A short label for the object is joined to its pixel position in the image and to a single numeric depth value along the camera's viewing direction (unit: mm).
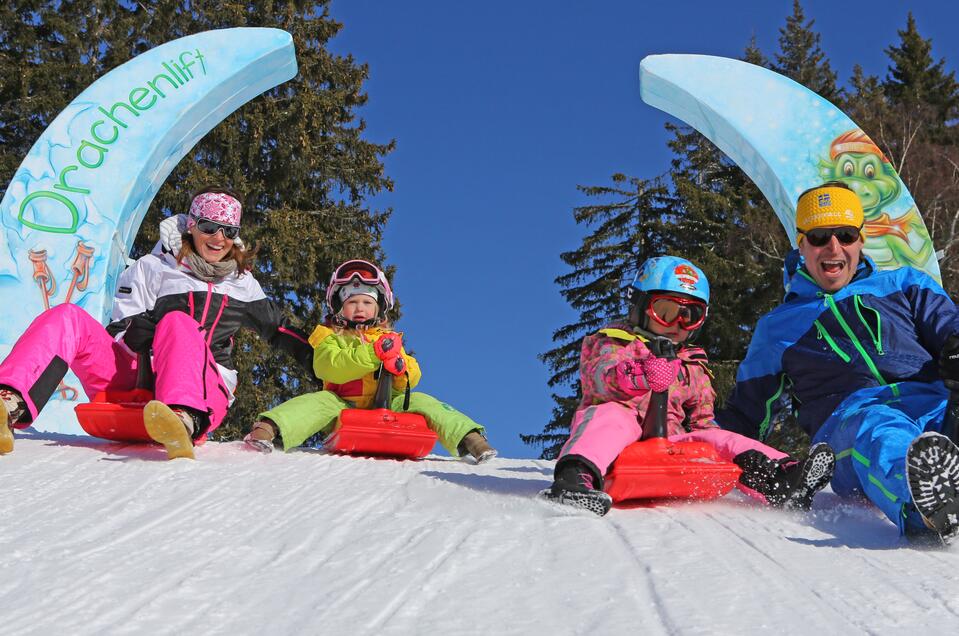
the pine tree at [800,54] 22656
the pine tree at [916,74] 25078
